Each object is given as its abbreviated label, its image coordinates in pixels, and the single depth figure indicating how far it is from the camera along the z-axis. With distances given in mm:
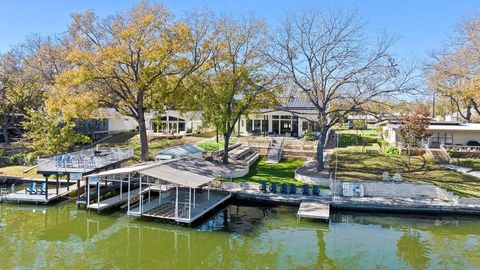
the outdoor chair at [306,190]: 23969
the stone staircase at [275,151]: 35000
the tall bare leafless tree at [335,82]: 27125
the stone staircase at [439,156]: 31828
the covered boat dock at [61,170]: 22812
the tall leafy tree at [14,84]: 41844
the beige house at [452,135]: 35375
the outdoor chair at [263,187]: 24547
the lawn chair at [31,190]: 23516
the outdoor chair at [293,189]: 24172
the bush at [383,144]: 39159
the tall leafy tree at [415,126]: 30719
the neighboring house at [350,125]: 66000
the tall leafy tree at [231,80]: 29516
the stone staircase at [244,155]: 32806
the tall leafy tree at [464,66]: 28031
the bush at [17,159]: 32438
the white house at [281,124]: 45188
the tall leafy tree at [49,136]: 31391
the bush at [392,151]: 34375
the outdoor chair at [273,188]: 24358
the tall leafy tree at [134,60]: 27488
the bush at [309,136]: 40812
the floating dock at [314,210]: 20239
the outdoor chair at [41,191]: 23397
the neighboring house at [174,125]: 50312
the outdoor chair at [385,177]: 25856
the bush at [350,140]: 41903
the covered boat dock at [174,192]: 19625
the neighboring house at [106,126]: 45062
